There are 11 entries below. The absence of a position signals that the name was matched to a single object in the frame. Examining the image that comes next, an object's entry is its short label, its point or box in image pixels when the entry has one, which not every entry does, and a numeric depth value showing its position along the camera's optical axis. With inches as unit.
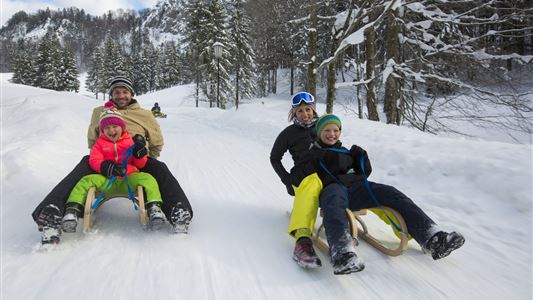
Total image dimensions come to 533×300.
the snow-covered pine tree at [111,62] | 1943.9
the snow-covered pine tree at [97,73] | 1978.3
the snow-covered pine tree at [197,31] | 1177.4
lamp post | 746.8
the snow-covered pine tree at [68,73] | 1844.2
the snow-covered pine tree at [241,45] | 1232.3
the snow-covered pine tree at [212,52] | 1152.8
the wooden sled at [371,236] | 87.0
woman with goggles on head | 89.1
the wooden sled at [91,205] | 94.4
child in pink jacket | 95.3
